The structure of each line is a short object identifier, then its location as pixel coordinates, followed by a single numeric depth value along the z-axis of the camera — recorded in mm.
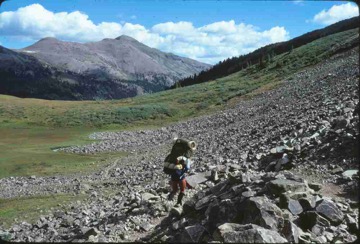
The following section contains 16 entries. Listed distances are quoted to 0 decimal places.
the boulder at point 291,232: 9102
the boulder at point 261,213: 9430
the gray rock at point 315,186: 11609
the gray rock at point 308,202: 10211
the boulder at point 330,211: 9879
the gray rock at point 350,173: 12320
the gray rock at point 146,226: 13445
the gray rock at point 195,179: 16312
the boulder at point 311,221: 9805
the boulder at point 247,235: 8039
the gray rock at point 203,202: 12409
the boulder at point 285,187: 10913
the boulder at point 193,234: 10328
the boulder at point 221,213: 10633
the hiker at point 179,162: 13648
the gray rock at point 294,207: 10156
